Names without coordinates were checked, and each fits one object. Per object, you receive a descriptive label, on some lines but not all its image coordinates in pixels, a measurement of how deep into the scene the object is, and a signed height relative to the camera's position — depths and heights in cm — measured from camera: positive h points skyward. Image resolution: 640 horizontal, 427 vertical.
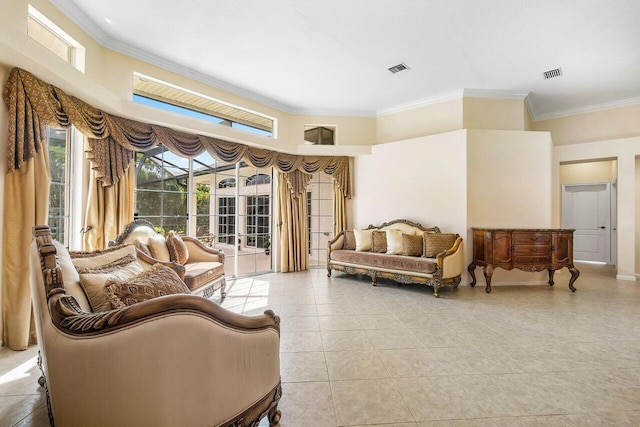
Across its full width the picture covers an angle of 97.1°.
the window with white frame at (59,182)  310 +38
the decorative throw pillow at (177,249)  351 -44
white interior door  691 -16
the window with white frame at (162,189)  424 +40
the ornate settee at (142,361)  103 -56
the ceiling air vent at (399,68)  405 +212
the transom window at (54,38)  264 +182
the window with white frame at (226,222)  527 -15
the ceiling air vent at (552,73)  417 +208
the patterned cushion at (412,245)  470 -54
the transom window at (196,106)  408 +183
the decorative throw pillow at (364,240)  521 -50
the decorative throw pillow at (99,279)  153 -38
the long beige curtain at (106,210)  327 +6
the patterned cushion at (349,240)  552 -53
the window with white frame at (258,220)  579 -12
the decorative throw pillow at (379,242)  510 -52
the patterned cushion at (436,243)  444 -48
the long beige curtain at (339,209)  607 +9
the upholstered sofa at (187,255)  308 -51
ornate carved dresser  421 -55
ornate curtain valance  241 +100
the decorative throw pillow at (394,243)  477 -51
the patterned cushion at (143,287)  150 -42
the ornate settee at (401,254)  414 -69
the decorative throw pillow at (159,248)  328 -40
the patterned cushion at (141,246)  298 -33
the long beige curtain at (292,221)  571 -15
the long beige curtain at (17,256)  240 -34
